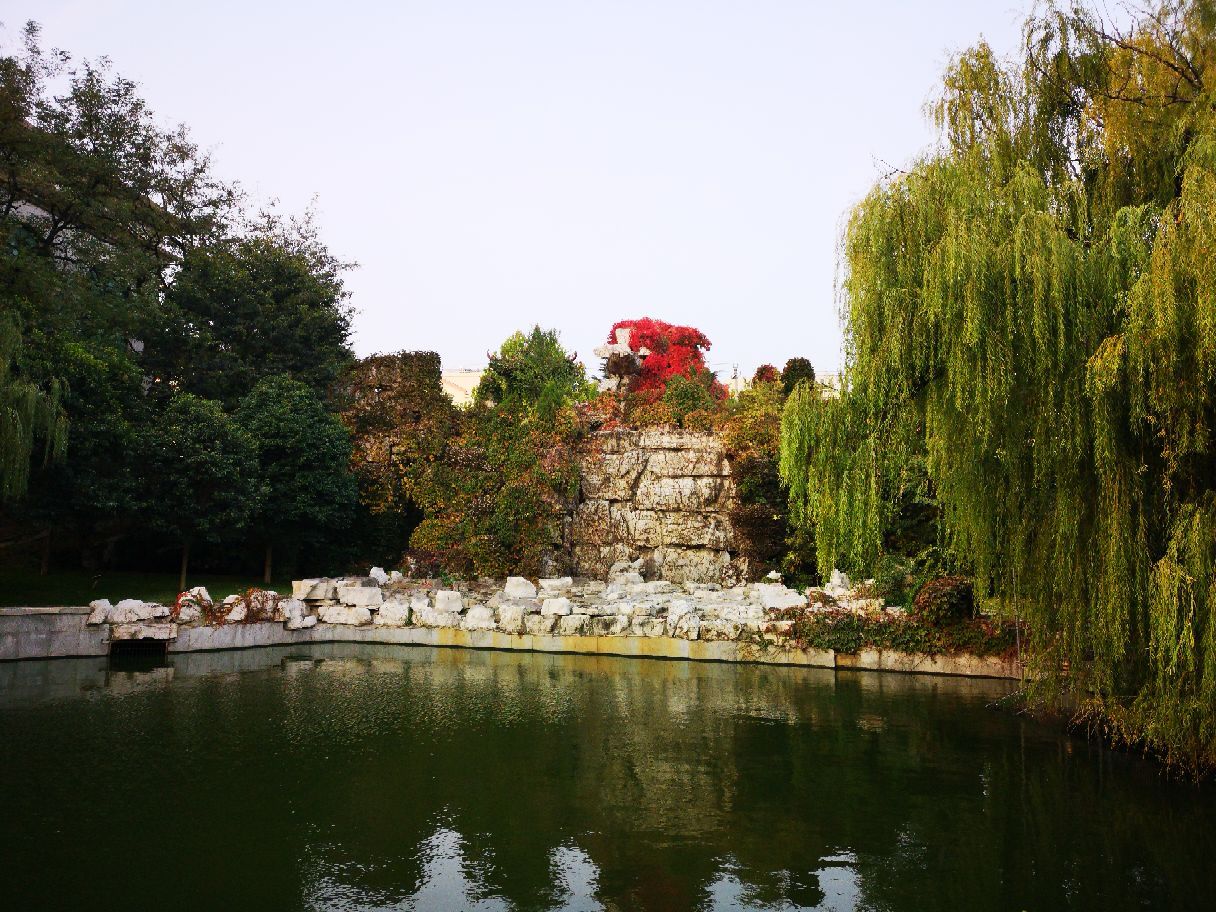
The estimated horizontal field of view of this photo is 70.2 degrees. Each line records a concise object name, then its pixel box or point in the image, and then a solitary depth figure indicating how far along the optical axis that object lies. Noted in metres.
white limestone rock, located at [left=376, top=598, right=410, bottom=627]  16.14
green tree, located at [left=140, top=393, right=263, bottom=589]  16.69
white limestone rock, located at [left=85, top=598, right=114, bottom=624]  13.67
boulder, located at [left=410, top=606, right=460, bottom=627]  15.98
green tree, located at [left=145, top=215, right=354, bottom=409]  20.55
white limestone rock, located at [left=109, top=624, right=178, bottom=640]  13.73
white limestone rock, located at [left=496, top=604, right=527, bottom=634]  15.55
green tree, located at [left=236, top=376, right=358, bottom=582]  18.73
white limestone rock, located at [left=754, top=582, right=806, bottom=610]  14.60
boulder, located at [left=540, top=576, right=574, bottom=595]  17.78
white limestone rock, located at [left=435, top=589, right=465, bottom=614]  16.11
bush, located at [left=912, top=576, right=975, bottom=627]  12.71
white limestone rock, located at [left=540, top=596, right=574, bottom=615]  15.44
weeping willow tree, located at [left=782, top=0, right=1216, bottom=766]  6.47
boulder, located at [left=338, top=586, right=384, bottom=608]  16.48
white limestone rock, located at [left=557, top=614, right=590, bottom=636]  15.10
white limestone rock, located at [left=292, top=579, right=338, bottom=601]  16.70
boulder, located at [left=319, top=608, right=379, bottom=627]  16.22
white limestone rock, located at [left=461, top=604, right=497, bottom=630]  15.73
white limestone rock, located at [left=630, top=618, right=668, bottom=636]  14.70
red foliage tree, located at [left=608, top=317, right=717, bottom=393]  28.26
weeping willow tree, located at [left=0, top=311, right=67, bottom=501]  12.60
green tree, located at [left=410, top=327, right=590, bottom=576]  19.42
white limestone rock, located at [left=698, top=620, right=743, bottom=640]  14.19
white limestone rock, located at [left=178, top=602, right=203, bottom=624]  14.56
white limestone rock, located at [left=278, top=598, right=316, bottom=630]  15.75
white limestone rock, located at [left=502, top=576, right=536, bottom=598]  17.33
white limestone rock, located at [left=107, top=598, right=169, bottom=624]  13.87
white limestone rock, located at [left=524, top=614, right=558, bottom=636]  15.30
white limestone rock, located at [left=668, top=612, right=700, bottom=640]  14.38
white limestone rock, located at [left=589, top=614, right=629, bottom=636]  14.91
